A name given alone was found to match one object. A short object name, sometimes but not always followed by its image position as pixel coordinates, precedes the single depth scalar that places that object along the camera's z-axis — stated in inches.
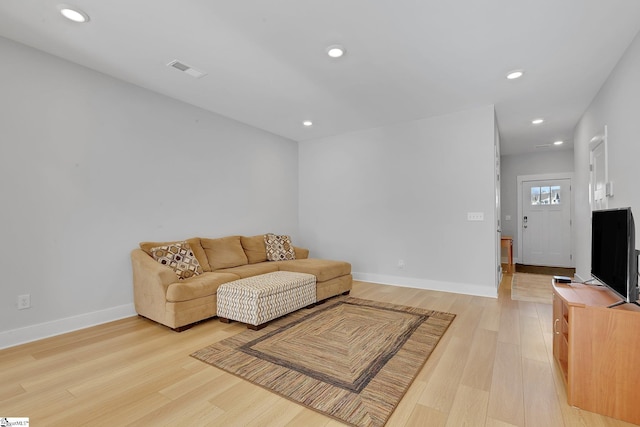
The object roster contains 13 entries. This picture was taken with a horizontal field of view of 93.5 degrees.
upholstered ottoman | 117.3
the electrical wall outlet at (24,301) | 105.7
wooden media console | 63.6
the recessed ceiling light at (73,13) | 86.8
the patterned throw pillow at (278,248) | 185.9
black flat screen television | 66.3
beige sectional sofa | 117.3
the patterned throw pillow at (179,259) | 130.8
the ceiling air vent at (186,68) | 117.8
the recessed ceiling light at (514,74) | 124.2
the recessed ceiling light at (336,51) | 105.3
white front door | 264.7
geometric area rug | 72.4
